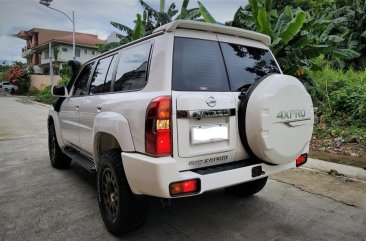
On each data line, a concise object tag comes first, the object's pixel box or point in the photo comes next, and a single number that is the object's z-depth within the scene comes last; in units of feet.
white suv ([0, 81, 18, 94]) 137.08
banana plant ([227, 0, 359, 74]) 28.99
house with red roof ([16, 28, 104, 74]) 142.51
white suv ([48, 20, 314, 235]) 8.77
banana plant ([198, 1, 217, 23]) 33.21
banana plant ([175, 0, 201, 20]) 39.91
